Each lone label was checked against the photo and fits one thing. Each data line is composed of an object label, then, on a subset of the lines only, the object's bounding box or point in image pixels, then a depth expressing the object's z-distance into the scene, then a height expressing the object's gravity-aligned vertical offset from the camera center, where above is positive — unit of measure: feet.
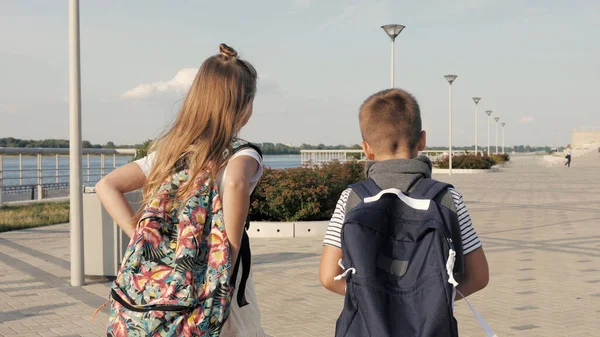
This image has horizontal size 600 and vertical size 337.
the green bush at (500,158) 190.84 -0.35
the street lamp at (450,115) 122.52 +8.30
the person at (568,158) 177.17 -0.41
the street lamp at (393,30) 59.11 +11.32
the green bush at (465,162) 138.41 -1.08
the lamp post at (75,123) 22.47 +1.21
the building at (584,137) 417.04 +12.45
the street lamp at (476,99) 162.71 +14.14
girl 7.13 +0.02
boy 6.72 -0.12
